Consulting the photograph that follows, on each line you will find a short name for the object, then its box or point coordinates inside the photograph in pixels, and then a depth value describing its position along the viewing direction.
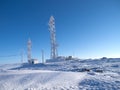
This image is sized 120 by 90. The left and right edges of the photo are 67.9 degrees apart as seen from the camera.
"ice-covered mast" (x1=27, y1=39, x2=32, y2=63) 37.50
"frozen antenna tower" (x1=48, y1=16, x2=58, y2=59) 27.02
